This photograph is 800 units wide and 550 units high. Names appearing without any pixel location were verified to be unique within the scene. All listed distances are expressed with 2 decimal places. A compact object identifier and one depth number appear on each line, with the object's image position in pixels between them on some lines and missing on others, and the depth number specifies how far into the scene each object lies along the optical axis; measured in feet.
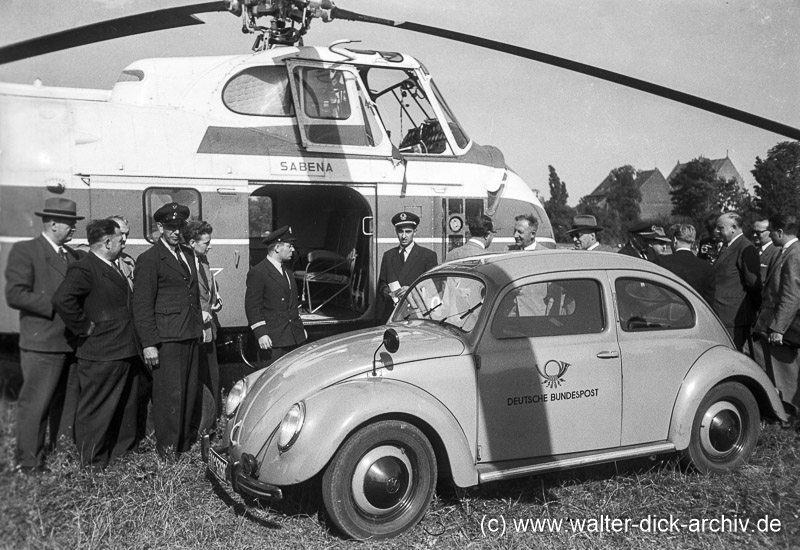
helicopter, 19.43
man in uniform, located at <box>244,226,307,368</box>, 19.22
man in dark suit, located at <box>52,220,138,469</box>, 15.25
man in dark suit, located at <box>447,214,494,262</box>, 20.96
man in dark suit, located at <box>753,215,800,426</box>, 18.60
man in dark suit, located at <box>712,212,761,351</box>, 20.62
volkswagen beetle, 12.26
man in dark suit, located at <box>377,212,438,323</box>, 21.91
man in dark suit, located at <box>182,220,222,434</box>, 18.53
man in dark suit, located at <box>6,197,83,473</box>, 11.06
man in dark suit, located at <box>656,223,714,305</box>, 20.24
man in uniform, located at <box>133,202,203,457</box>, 16.35
